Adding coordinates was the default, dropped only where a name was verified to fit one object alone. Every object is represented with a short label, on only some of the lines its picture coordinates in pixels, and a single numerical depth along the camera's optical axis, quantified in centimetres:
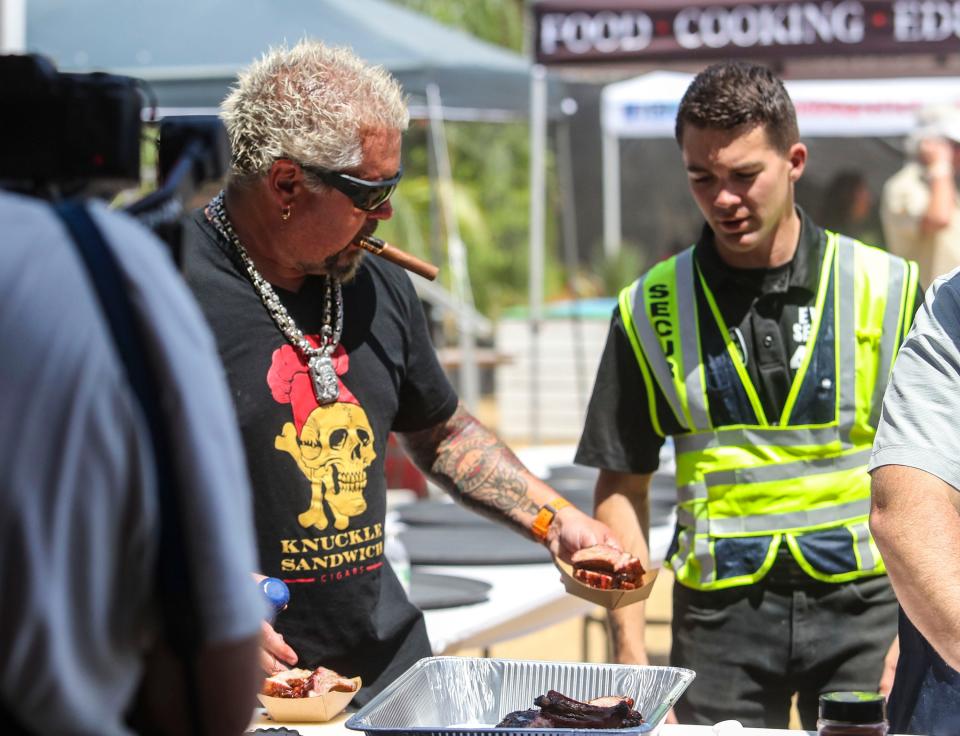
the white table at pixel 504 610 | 339
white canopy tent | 1079
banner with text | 754
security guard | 297
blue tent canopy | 735
